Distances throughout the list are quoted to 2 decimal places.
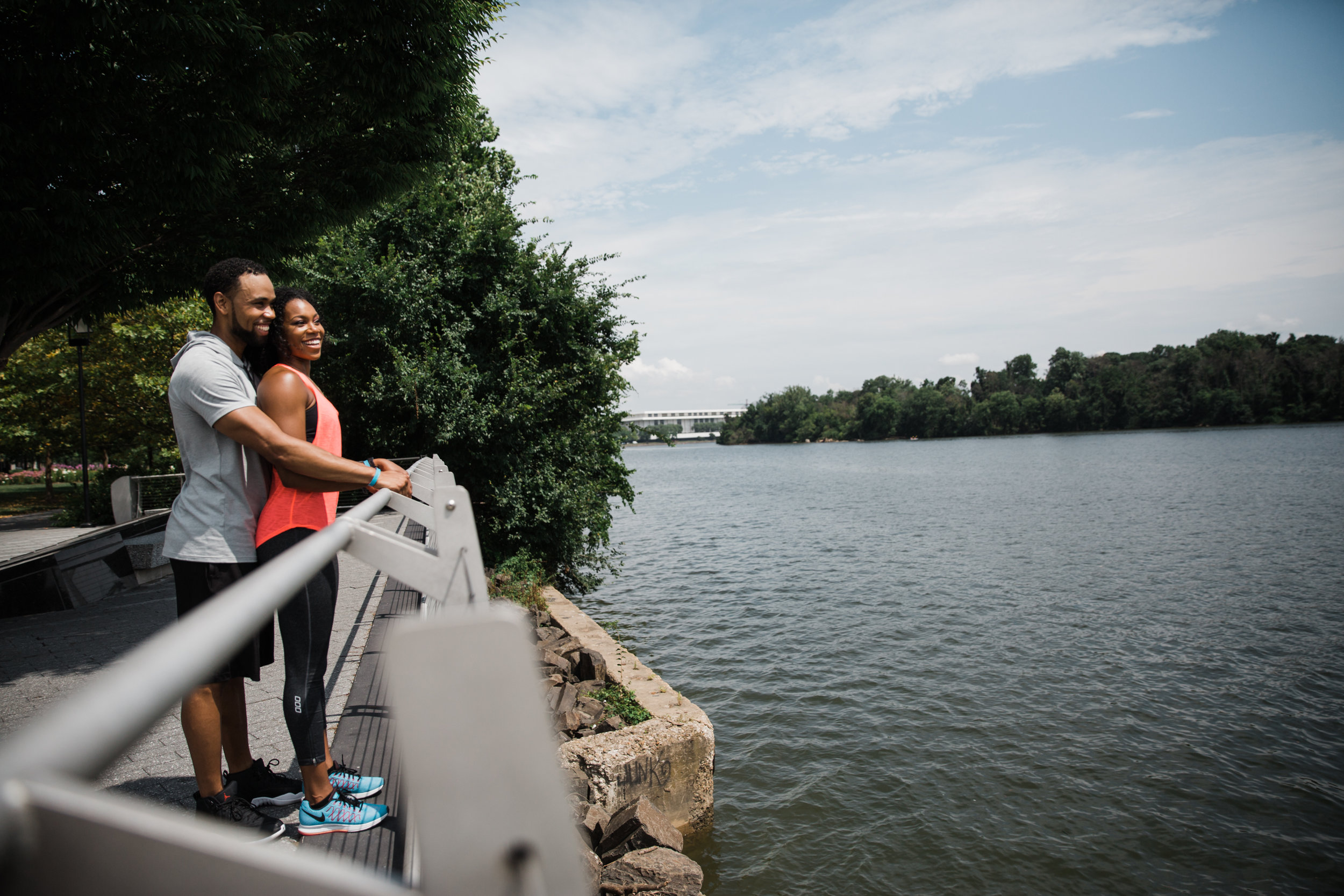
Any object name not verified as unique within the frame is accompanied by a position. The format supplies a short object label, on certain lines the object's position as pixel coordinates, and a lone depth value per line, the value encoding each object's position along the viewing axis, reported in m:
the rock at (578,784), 5.33
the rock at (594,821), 5.08
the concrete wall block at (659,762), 5.34
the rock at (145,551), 9.77
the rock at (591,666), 6.92
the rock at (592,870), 4.45
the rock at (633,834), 4.95
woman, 2.87
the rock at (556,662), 7.17
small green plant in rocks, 6.07
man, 2.75
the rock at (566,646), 7.61
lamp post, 11.85
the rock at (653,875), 4.62
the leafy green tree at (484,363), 12.08
